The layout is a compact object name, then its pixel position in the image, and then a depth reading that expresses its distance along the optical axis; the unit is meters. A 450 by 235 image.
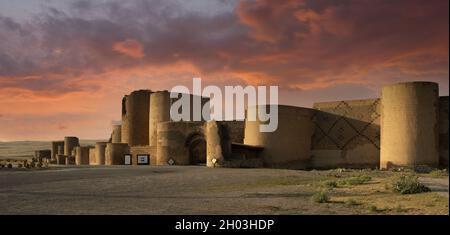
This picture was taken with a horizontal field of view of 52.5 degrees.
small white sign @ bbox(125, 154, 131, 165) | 37.74
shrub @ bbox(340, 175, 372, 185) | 17.86
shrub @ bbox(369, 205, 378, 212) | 10.33
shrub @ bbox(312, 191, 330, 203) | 12.09
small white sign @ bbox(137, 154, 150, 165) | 37.06
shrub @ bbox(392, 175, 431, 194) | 13.77
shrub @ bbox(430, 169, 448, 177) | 23.72
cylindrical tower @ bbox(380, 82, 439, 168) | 30.31
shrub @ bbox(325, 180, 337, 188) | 16.76
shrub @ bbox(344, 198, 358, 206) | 11.54
